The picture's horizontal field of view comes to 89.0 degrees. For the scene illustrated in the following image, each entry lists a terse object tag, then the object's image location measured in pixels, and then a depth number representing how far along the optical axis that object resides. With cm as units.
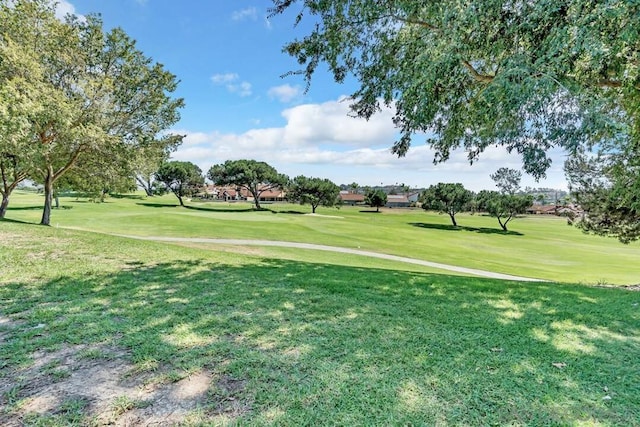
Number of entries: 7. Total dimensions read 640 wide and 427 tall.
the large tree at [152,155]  1608
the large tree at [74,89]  1205
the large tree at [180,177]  5422
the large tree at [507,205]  4694
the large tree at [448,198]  4947
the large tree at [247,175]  5253
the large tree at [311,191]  5406
